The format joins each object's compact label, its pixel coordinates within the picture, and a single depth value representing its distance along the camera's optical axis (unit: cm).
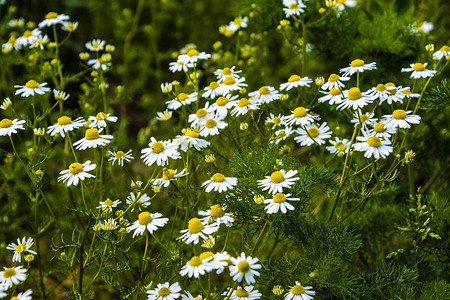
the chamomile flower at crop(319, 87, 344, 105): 107
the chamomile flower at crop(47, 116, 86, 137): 106
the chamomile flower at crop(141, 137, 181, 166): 105
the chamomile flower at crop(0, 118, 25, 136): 106
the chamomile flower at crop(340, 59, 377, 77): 108
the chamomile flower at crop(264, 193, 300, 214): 102
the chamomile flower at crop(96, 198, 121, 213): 105
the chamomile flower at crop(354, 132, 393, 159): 105
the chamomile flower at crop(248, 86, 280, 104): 109
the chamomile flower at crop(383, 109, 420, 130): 106
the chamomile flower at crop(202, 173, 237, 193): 105
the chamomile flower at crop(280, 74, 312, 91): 110
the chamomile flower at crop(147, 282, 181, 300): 103
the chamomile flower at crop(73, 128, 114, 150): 106
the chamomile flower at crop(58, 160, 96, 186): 105
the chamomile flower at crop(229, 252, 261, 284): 100
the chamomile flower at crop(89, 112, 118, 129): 107
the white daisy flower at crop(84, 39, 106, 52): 117
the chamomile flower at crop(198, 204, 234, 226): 104
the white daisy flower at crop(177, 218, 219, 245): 103
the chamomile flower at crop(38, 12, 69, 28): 116
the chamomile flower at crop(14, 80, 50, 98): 111
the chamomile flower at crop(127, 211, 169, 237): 104
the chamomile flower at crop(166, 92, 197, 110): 111
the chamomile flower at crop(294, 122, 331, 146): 110
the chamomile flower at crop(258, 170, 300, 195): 103
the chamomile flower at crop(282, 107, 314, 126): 107
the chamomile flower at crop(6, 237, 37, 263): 105
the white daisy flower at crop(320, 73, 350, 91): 107
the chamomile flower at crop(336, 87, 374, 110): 106
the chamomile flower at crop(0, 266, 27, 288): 102
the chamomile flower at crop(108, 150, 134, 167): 106
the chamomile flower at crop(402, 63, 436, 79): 109
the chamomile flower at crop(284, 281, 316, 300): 102
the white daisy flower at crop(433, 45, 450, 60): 110
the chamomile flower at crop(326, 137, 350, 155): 108
